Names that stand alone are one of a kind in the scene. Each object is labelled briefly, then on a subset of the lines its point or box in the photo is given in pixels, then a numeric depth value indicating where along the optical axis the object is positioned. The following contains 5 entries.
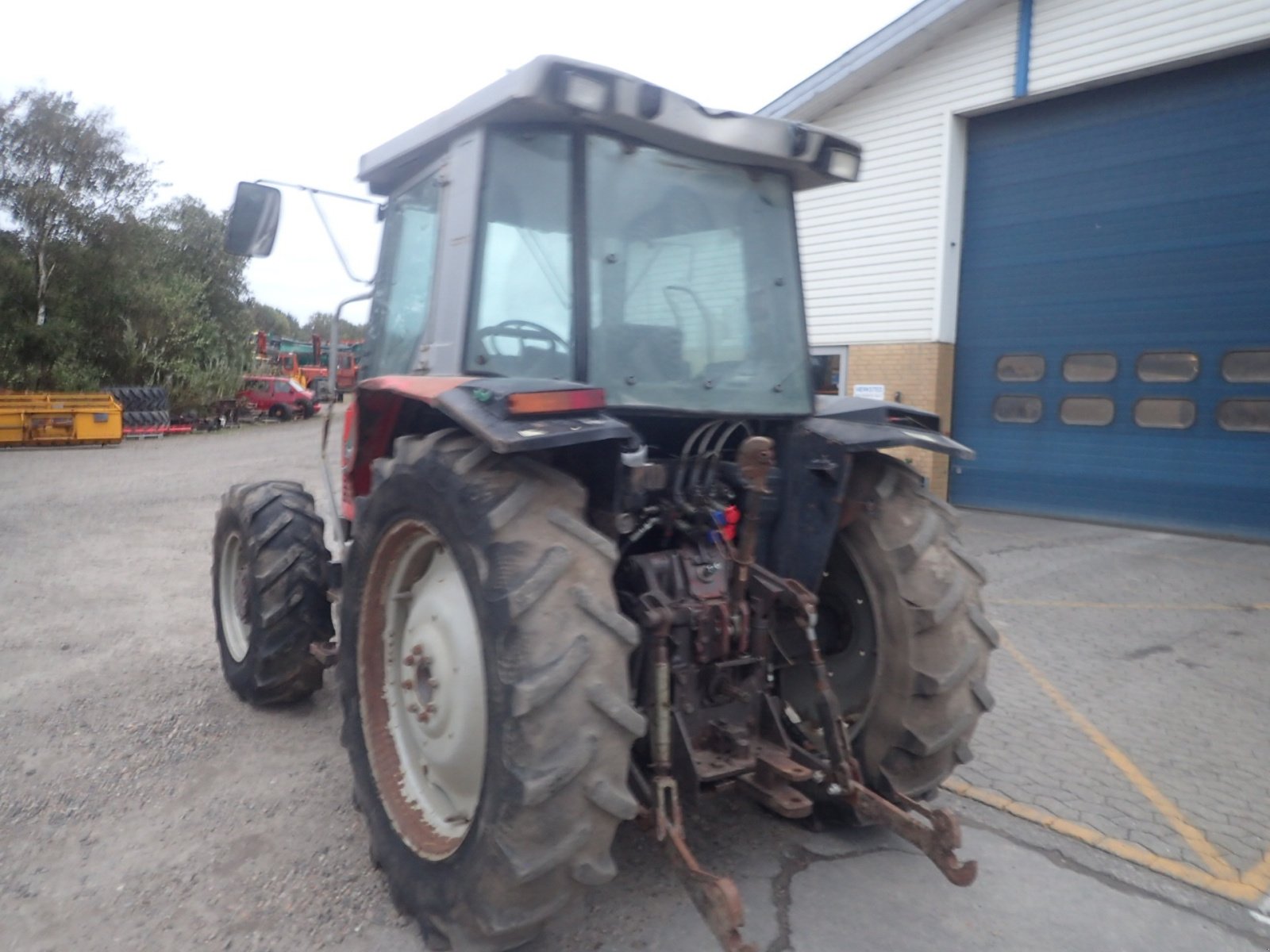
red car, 32.62
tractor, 2.40
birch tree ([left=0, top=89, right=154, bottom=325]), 26.83
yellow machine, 20.72
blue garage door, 9.98
